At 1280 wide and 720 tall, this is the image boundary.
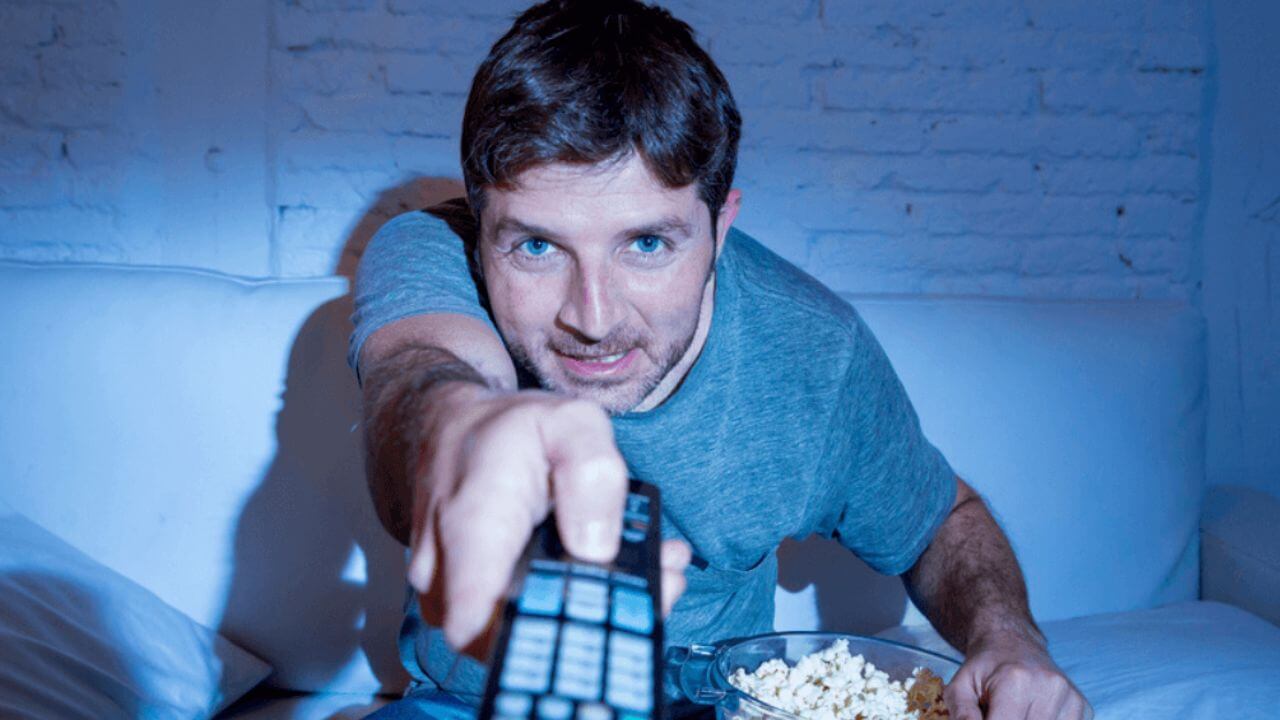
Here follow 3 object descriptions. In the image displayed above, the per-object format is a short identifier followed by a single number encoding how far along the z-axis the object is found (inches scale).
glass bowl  27.2
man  32.9
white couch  46.8
